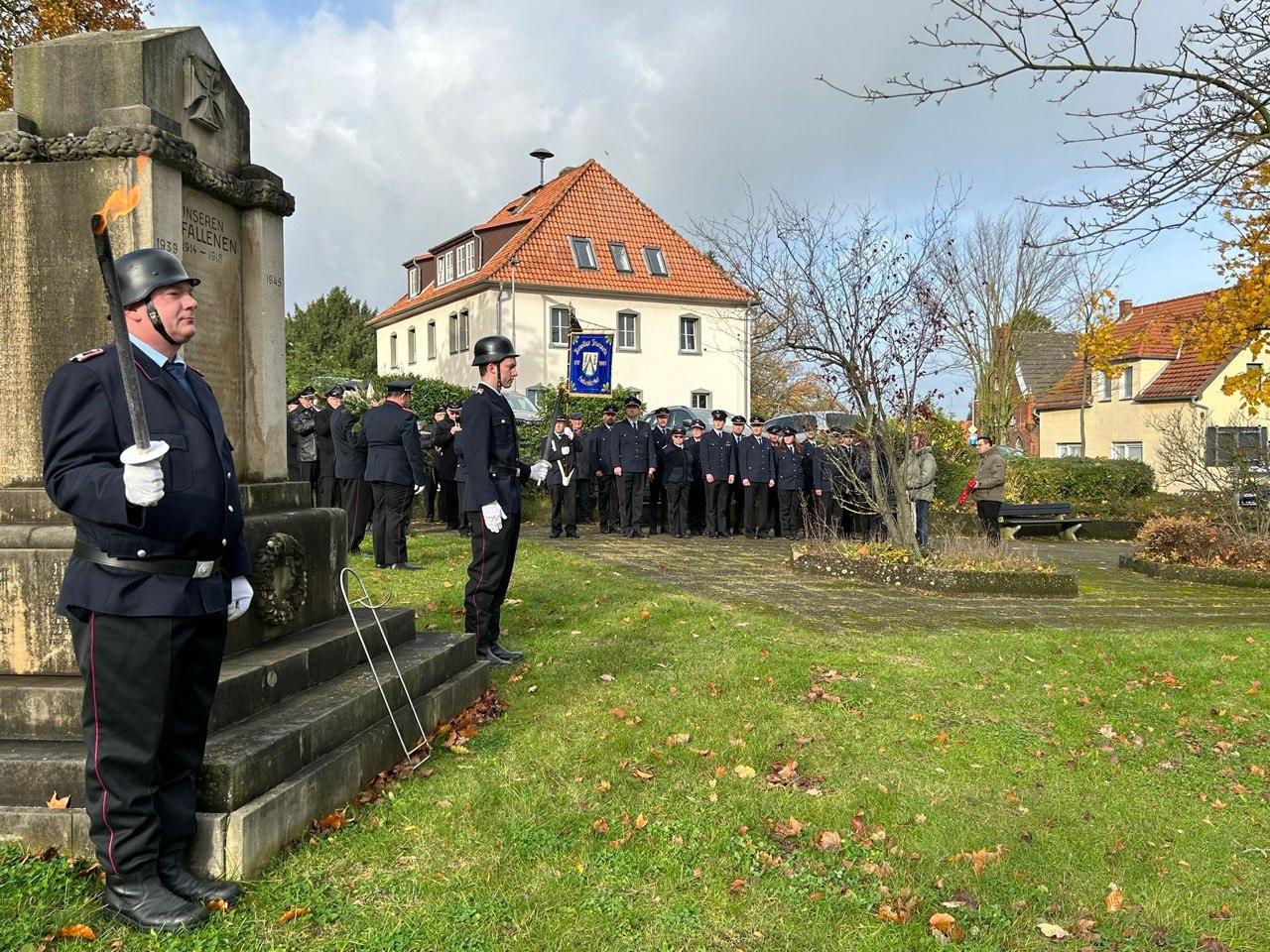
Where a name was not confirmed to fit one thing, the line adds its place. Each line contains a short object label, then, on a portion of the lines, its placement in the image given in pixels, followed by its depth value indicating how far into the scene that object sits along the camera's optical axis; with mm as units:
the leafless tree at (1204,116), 7273
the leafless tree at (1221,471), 15391
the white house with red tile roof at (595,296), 40844
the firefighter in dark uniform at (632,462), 18172
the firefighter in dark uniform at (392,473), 11898
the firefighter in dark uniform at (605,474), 18516
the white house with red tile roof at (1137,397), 39125
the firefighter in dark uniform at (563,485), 17348
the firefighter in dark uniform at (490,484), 7359
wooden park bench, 20484
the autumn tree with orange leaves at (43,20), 19109
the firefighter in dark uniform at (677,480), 18625
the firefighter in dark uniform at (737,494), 19392
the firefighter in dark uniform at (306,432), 16203
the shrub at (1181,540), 14695
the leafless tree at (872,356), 13078
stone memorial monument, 4258
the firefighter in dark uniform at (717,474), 18859
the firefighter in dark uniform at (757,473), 18969
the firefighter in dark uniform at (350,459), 13883
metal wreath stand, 5414
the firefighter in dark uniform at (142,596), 3574
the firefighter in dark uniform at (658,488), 18922
